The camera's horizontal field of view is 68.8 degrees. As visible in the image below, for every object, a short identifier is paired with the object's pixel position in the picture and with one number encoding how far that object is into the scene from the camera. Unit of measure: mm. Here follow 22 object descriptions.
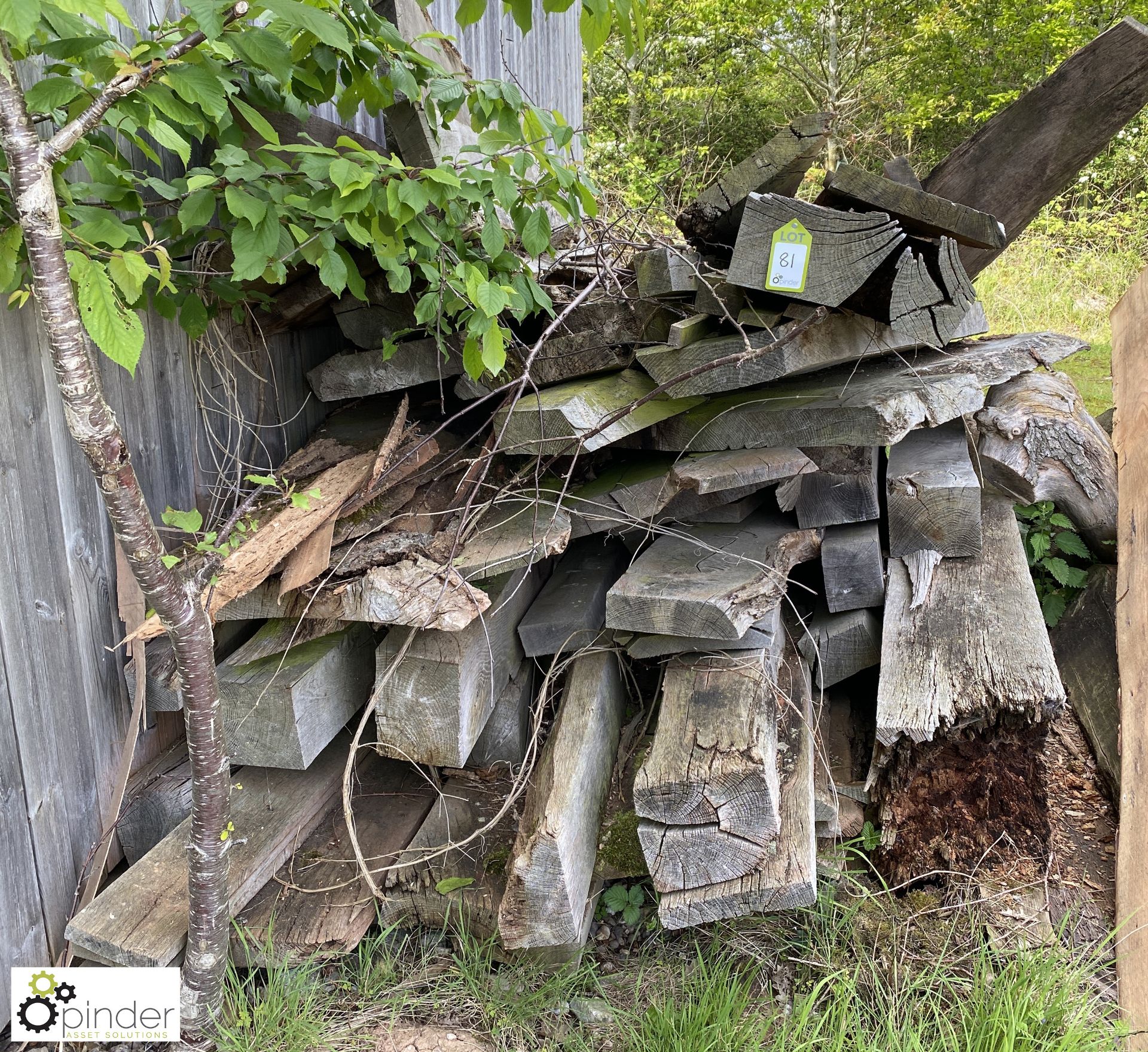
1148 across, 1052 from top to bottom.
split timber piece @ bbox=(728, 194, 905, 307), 2129
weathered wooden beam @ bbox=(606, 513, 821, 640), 2229
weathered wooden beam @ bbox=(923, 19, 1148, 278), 2783
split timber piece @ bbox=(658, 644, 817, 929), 1985
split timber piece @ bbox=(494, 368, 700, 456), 2352
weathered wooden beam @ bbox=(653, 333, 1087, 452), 2469
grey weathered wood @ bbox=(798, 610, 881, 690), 2865
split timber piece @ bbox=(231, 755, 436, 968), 2148
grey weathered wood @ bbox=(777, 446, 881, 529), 2838
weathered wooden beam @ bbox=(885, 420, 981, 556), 2818
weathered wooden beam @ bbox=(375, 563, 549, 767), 2203
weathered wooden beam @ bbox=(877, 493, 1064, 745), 2336
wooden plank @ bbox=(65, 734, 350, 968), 1979
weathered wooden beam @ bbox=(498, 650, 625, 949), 1958
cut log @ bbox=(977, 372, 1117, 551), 3299
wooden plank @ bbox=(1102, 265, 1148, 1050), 2125
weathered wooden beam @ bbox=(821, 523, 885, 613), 2814
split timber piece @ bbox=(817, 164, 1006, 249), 2156
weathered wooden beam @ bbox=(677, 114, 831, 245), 2268
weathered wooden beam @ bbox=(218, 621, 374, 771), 2160
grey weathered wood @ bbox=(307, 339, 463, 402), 2691
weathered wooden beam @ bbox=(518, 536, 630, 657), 2625
